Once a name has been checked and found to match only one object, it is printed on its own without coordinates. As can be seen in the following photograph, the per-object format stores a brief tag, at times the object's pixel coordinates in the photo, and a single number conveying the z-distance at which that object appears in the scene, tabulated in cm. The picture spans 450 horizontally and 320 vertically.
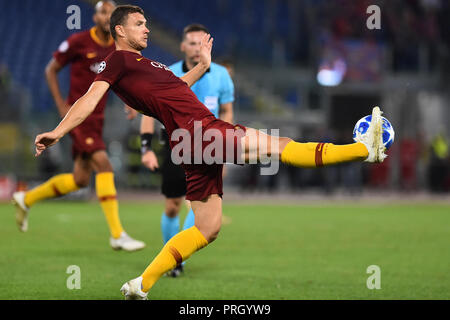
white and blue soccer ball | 843
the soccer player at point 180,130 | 858
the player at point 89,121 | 1421
